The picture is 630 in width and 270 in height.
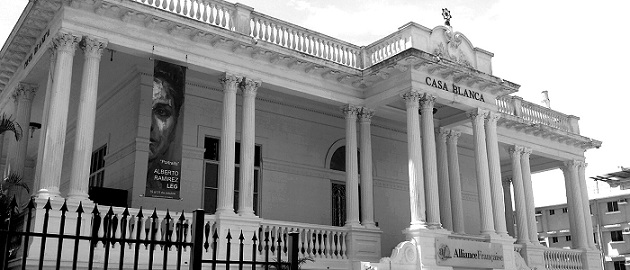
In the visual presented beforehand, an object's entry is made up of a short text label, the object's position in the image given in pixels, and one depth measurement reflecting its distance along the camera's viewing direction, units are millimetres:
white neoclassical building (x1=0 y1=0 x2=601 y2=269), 13156
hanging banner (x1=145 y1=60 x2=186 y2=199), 13031
